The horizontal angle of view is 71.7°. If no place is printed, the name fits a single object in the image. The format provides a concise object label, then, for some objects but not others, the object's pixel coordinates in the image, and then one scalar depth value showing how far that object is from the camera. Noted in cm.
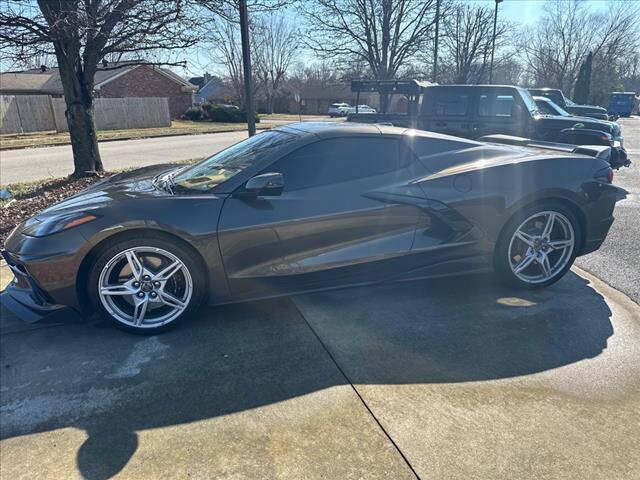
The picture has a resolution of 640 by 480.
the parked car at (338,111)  4641
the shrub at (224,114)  3500
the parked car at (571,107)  1389
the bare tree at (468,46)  2992
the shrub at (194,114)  3584
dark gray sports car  302
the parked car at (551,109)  968
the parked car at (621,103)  4188
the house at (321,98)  6312
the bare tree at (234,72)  4153
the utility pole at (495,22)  2465
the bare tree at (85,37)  605
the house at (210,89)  6144
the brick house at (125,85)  3319
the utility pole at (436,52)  1727
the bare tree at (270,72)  5269
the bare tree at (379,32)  1850
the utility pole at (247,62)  707
